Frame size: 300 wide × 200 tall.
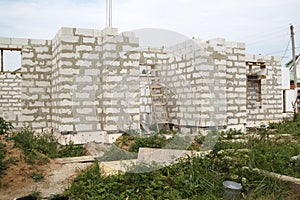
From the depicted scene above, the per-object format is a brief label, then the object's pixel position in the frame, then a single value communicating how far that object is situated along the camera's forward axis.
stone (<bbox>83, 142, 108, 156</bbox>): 5.20
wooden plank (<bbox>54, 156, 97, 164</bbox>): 4.54
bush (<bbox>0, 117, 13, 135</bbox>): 4.78
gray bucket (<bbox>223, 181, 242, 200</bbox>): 2.85
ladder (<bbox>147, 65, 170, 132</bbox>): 8.75
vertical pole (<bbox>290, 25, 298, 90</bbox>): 12.59
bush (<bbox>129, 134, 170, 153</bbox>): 5.46
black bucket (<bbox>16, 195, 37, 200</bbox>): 2.63
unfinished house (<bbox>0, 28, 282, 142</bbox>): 5.95
